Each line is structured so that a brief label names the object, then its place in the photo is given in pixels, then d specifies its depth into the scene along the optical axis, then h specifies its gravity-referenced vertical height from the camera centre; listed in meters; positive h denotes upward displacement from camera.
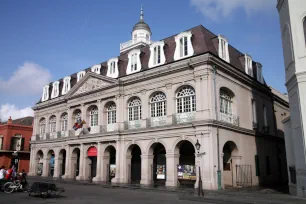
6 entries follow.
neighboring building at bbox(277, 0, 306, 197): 14.99 +4.31
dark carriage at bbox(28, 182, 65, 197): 15.05 -1.47
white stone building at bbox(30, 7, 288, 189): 21.20 +3.56
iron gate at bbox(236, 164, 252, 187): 22.69 -1.33
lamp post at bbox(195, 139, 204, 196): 16.43 -1.43
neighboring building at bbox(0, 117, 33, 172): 41.47 +2.31
